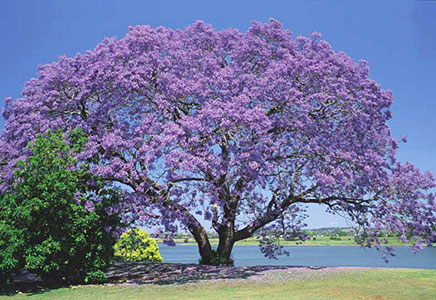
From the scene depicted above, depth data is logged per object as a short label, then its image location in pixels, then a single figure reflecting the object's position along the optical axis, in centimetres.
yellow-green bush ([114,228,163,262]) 3580
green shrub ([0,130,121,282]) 1802
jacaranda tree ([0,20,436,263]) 1861
